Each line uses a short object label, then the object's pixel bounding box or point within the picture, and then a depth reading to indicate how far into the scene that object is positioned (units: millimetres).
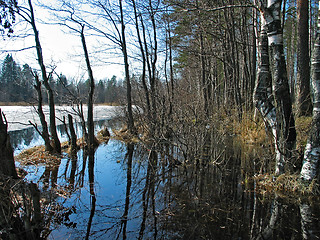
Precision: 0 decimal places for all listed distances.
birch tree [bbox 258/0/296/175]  4387
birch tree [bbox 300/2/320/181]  4062
